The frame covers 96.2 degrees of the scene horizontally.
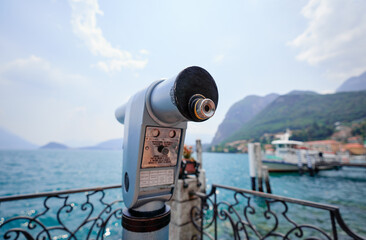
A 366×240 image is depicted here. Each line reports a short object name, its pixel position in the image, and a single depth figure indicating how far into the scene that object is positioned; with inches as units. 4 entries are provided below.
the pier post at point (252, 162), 510.9
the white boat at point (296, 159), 781.6
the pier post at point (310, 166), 750.9
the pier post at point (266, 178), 484.8
